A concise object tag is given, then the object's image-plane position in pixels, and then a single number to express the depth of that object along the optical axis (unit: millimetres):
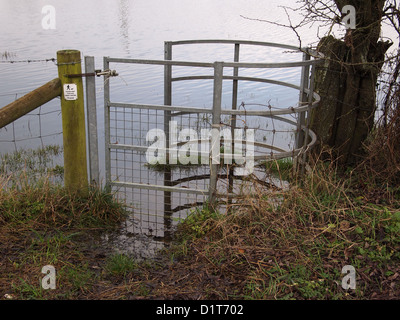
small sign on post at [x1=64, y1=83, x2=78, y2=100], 5188
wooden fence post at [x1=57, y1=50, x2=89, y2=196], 5188
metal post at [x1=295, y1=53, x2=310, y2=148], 6051
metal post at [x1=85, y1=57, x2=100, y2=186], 5324
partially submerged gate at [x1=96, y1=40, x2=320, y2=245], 5246
